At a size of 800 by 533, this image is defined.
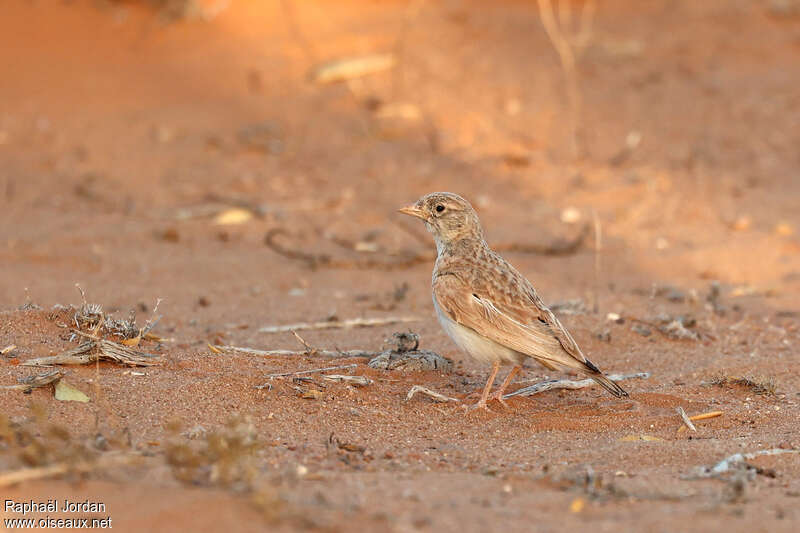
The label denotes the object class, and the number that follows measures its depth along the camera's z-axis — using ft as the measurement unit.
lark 35.60
